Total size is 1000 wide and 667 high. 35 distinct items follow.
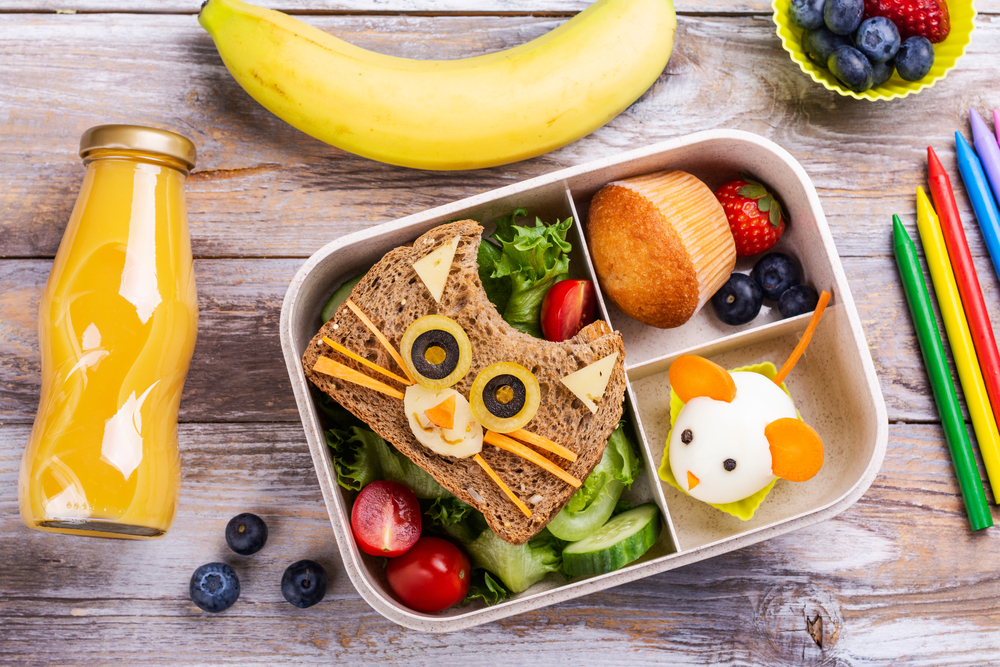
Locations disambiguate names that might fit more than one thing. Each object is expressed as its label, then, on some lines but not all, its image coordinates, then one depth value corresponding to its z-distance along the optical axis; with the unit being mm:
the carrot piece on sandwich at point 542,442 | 510
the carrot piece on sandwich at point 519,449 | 508
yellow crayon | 566
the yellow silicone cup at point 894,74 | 556
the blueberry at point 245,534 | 551
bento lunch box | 525
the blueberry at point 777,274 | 553
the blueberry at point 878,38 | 542
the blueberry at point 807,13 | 548
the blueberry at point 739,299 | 549
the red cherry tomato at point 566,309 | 534
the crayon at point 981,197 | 571
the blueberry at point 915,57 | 546
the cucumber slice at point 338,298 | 543
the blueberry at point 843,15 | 538
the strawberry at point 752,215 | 547
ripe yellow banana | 543
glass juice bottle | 508
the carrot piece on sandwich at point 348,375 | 515
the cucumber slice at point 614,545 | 522
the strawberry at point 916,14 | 545
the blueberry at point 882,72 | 551
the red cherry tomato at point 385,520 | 524
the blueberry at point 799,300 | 547
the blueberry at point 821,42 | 551
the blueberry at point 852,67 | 545
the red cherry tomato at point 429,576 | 529
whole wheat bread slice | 518
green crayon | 565
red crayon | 565
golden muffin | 530
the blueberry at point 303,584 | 549
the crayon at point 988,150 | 573
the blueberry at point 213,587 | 551
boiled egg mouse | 519
